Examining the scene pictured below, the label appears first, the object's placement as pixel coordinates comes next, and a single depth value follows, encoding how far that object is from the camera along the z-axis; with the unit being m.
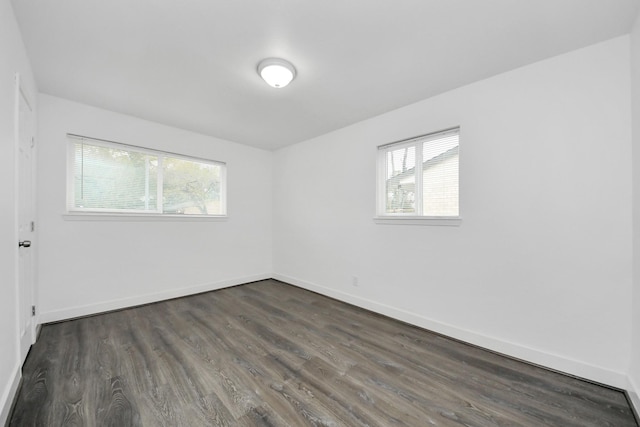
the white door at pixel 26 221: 2.11
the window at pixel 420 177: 2.74
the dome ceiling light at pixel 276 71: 2.18
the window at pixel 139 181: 3.11
